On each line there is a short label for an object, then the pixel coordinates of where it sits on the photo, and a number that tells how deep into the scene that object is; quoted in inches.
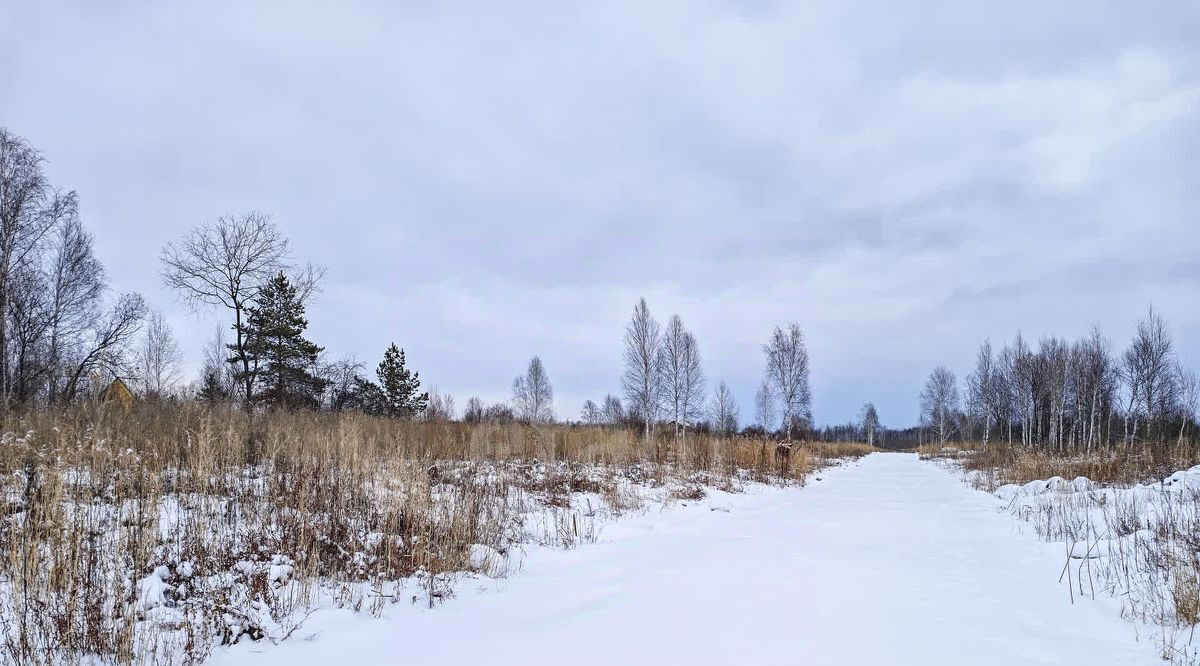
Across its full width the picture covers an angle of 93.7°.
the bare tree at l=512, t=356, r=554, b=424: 2192.4
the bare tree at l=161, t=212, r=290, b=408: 932.6
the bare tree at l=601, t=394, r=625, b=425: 2187.6
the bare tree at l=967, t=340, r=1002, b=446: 1776.5
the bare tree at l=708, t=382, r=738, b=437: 2242.9
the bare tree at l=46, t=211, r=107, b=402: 831.7
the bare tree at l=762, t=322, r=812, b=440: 1485.0
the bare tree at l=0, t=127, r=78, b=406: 727.1
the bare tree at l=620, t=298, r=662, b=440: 1322.6
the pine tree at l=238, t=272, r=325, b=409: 984.9
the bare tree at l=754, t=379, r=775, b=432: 1740.4
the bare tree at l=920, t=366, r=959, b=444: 2528.8
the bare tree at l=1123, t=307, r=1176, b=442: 1291.8
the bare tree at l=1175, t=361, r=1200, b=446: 1476.4
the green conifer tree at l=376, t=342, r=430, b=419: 1626.5
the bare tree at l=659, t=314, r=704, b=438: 1466.5
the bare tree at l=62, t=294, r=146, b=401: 903.1
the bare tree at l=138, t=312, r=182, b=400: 1737.2
